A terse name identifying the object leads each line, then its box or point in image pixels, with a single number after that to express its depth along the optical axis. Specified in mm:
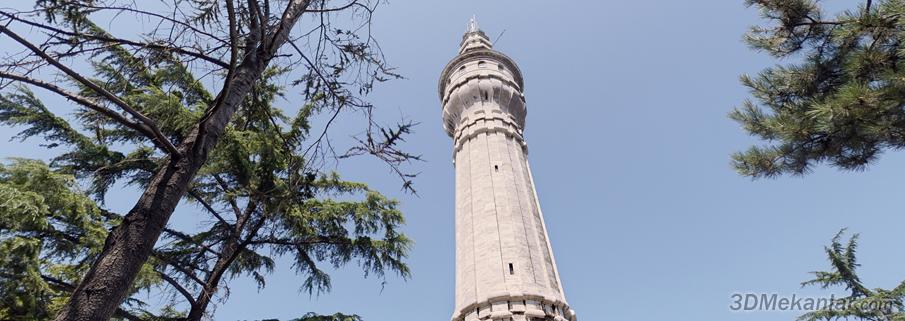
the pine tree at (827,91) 6961
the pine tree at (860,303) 15742
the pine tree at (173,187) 3578
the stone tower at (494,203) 17359
